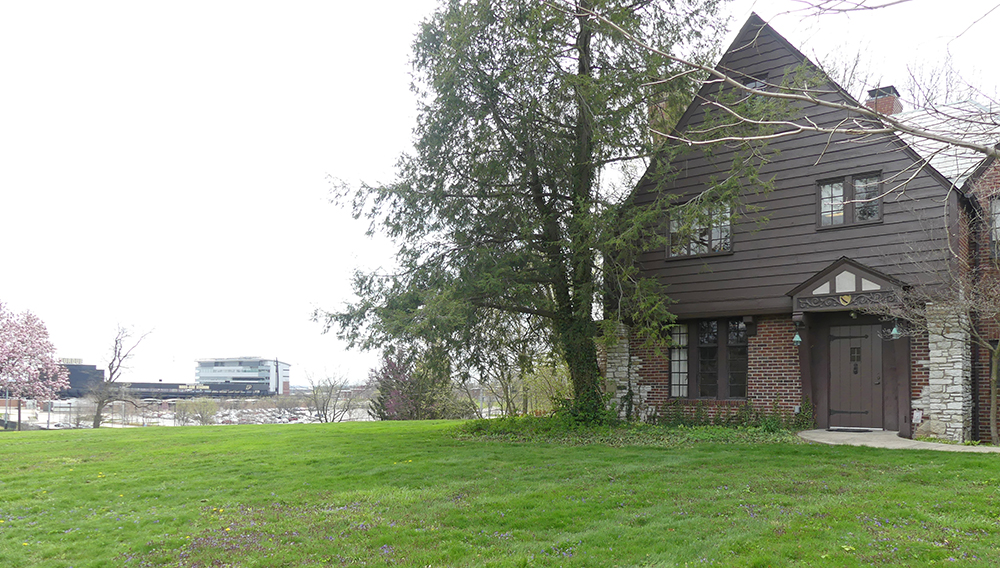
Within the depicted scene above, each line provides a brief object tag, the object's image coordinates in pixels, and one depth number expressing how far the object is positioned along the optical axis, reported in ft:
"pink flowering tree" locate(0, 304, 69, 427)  107.96
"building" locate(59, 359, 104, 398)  186.39
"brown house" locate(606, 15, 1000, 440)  39.88
